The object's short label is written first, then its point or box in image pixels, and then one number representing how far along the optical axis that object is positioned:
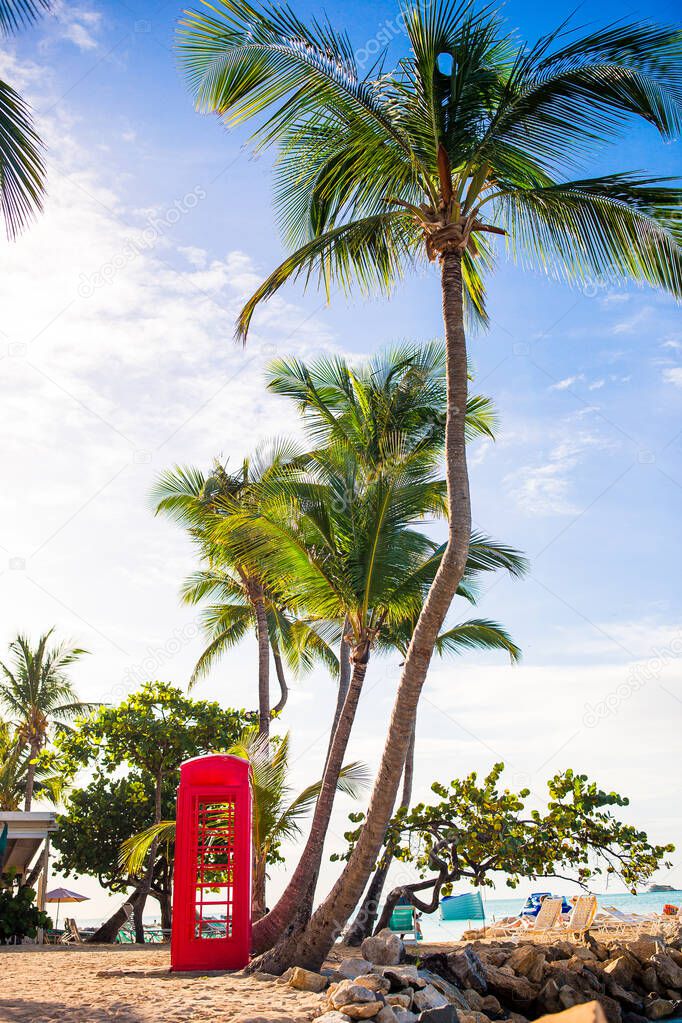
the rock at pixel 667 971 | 11.82
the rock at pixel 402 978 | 7.87
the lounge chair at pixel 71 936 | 19.31
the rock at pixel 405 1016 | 6.93
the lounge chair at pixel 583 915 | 15.78
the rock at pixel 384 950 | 9.39
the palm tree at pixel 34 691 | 31.52
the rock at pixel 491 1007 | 9.34
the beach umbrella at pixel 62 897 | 26.22
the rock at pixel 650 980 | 11.69
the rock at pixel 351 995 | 7.04
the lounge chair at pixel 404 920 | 18.06
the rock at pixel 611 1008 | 9.80
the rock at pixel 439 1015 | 6.81
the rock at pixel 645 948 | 12.12
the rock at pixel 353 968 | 8.41
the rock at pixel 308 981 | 8.30
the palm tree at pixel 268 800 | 13.60
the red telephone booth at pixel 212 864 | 10.41
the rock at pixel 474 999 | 9.12
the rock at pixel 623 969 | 11.45
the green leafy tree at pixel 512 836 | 13.74
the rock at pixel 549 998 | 9.77
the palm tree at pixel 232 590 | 20.81
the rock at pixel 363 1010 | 6.82
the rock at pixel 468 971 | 9.62
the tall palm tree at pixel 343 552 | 12.22
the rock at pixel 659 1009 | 11.00
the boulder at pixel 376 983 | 7.47
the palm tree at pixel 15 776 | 27.44
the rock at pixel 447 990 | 8.56
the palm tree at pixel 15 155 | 8.58
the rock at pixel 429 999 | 7.53
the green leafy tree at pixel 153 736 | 21.16
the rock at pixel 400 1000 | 7.30
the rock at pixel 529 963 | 10.55
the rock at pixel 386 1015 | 6.78
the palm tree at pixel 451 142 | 9.84
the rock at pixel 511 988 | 9.88
